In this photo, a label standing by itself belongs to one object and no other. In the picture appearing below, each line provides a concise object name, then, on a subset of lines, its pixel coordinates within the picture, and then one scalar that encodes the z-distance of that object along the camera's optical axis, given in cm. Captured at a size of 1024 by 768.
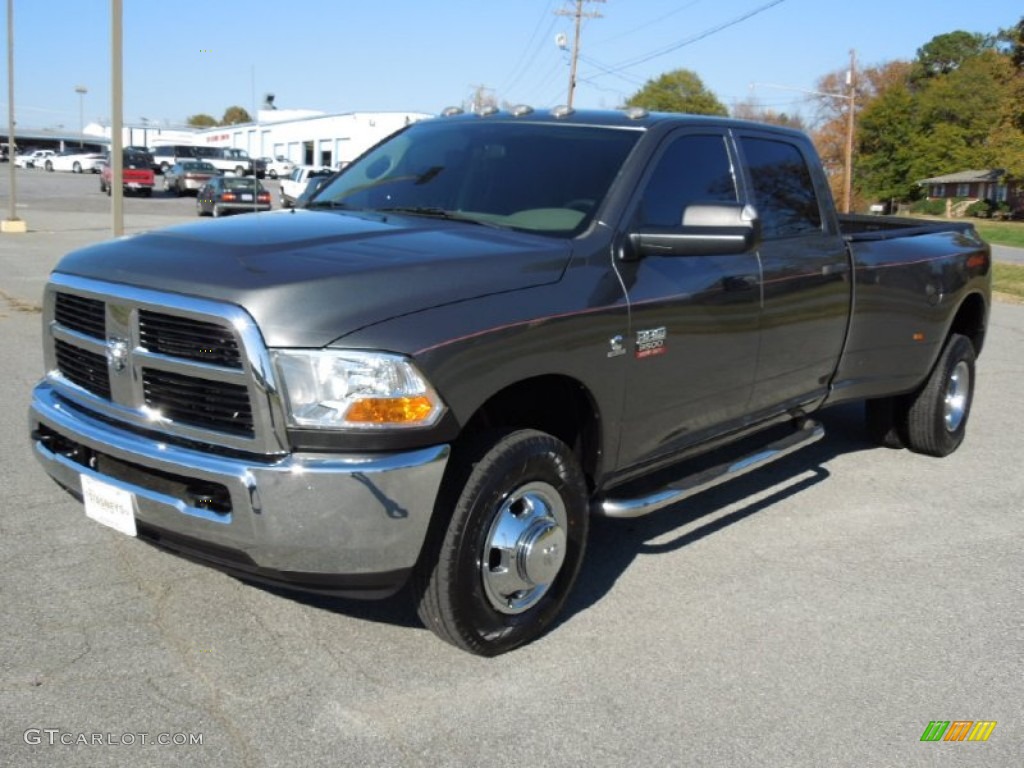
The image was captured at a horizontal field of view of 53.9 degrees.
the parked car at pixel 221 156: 5394
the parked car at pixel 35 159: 7950
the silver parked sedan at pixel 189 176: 4416
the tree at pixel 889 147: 7956
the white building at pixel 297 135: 6769
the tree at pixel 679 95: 9187
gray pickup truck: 302
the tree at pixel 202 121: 16825
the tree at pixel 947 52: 9894
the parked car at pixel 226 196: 3129
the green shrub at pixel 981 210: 7012
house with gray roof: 7188
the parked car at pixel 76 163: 7012
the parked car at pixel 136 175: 4275
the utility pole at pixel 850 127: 4996
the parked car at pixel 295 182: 3562
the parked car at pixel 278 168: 6150
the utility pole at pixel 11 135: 2159
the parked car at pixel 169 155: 5776
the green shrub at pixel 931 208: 7202
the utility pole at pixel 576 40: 5056
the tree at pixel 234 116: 15904
